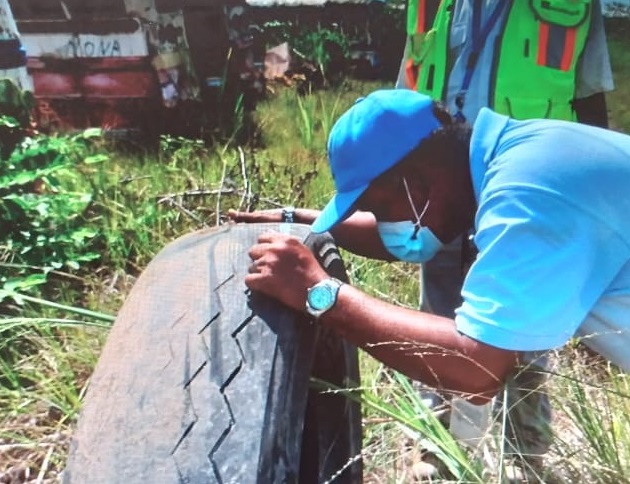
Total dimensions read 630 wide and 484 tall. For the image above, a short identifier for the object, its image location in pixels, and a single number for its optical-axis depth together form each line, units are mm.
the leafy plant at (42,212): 3408
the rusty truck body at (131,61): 4418
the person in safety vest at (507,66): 2818
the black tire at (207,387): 1715
